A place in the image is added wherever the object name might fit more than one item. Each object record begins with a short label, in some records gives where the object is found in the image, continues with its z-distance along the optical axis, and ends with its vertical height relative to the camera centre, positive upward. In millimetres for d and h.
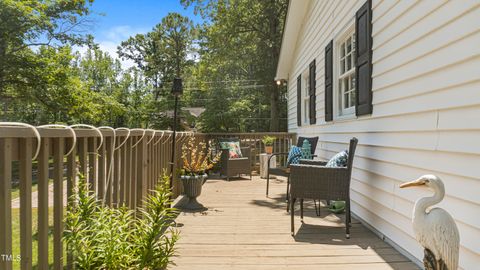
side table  7852 -728
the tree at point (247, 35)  13852 +3950
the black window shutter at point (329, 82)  5148 +768
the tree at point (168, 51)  28931 +6951
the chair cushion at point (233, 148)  7709 -346
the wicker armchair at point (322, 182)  3287 -473
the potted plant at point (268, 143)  8266 -252
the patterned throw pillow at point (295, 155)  5191 -334
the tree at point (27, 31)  10844 +3474
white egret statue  1793 -513
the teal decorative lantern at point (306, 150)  5238 -262
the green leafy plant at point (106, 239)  1612 -530
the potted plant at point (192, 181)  4496 -626
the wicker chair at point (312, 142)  5363 -142
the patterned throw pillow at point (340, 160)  3420 -273
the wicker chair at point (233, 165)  7410 -702
